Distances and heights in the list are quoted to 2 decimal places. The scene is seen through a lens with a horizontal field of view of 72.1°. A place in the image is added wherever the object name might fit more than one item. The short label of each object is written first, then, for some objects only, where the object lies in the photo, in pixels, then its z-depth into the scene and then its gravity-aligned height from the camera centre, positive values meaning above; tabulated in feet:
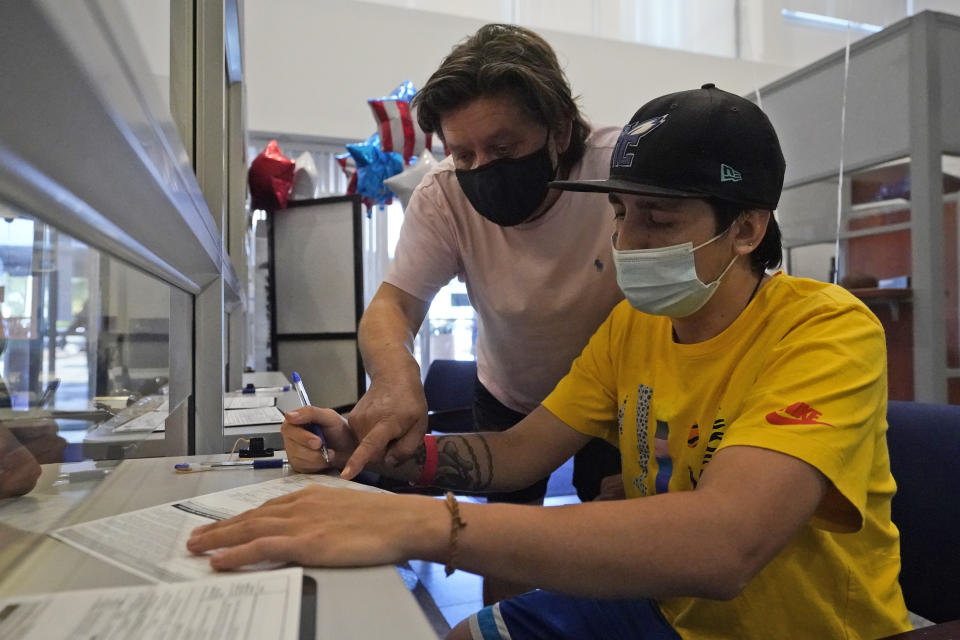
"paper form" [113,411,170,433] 3.24 -0.48
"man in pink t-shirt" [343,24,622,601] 3.66 +0.59
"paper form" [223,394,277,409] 5.91 -0.66
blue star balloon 11.09 +2.76
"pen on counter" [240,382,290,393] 7.32 -0.65
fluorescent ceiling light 18.79 +8.80
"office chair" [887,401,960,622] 2.76 -0.78
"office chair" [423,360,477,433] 9.97 -0.84
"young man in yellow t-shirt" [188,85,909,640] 1.93 -0.49
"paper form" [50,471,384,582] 1.64 -0.59
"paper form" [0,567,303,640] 1.26 -0.58
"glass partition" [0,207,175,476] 1.91 -0.07
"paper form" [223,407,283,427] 4.79 -0.65
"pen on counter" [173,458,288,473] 2.93 -0.60
